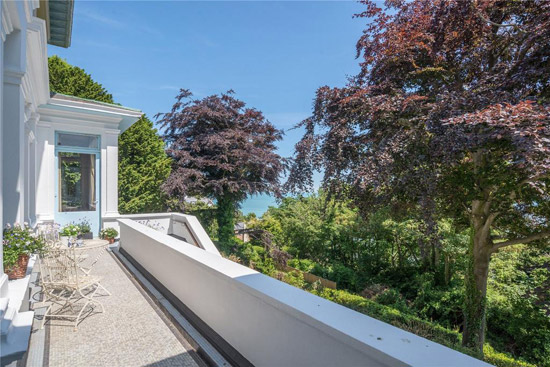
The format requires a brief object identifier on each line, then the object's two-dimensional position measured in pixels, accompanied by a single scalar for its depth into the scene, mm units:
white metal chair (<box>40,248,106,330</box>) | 3739
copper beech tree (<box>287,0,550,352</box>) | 4152
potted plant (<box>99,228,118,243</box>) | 8461
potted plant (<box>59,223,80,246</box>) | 7395
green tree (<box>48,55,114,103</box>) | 13039
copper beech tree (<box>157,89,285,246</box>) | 12398
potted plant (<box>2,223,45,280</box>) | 3279
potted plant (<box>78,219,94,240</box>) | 8359
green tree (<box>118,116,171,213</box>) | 13727
